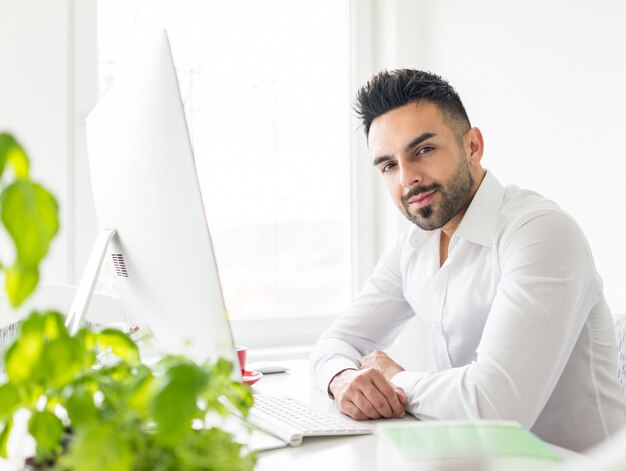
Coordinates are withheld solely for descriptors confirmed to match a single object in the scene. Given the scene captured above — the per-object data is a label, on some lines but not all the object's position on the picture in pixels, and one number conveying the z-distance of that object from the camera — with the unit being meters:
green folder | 0.43
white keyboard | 0.88
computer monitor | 0.68
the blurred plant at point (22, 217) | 0.33
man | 1.09
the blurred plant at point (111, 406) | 0.35
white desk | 0.76
